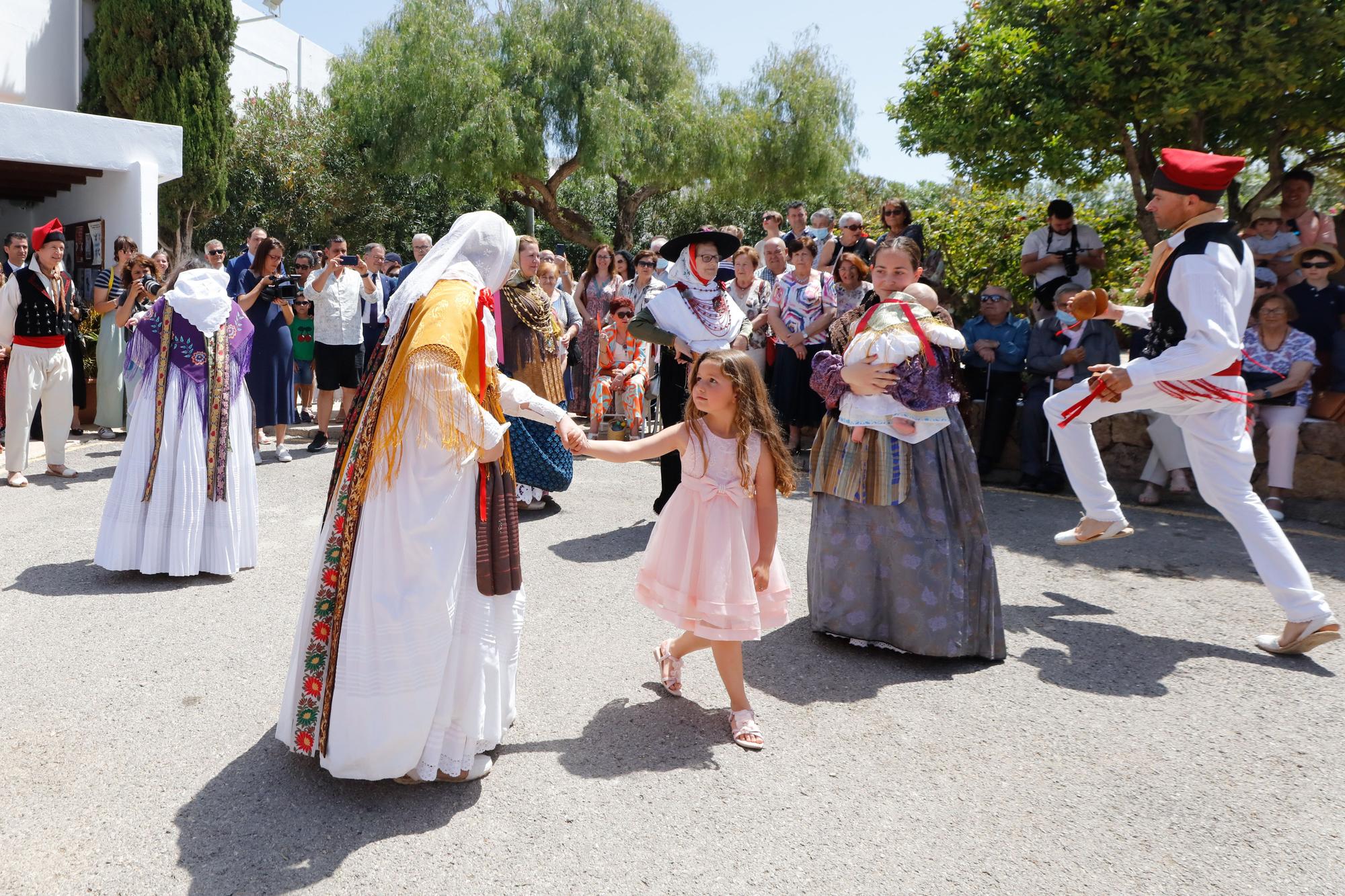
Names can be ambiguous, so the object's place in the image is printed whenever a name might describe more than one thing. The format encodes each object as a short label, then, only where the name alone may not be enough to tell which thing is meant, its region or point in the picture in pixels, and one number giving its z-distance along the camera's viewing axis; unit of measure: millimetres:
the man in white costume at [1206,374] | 4508
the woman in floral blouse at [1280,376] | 7512
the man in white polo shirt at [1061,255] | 9031
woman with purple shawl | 5500
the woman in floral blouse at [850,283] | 5829
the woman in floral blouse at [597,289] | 11394
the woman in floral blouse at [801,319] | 8727
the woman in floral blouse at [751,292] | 8422
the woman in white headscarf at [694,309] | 6035
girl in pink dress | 3670
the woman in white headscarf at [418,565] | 3072
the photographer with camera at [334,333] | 9852
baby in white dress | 4391
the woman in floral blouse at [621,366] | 8680
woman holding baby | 4441
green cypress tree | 18578
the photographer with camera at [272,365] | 9375
